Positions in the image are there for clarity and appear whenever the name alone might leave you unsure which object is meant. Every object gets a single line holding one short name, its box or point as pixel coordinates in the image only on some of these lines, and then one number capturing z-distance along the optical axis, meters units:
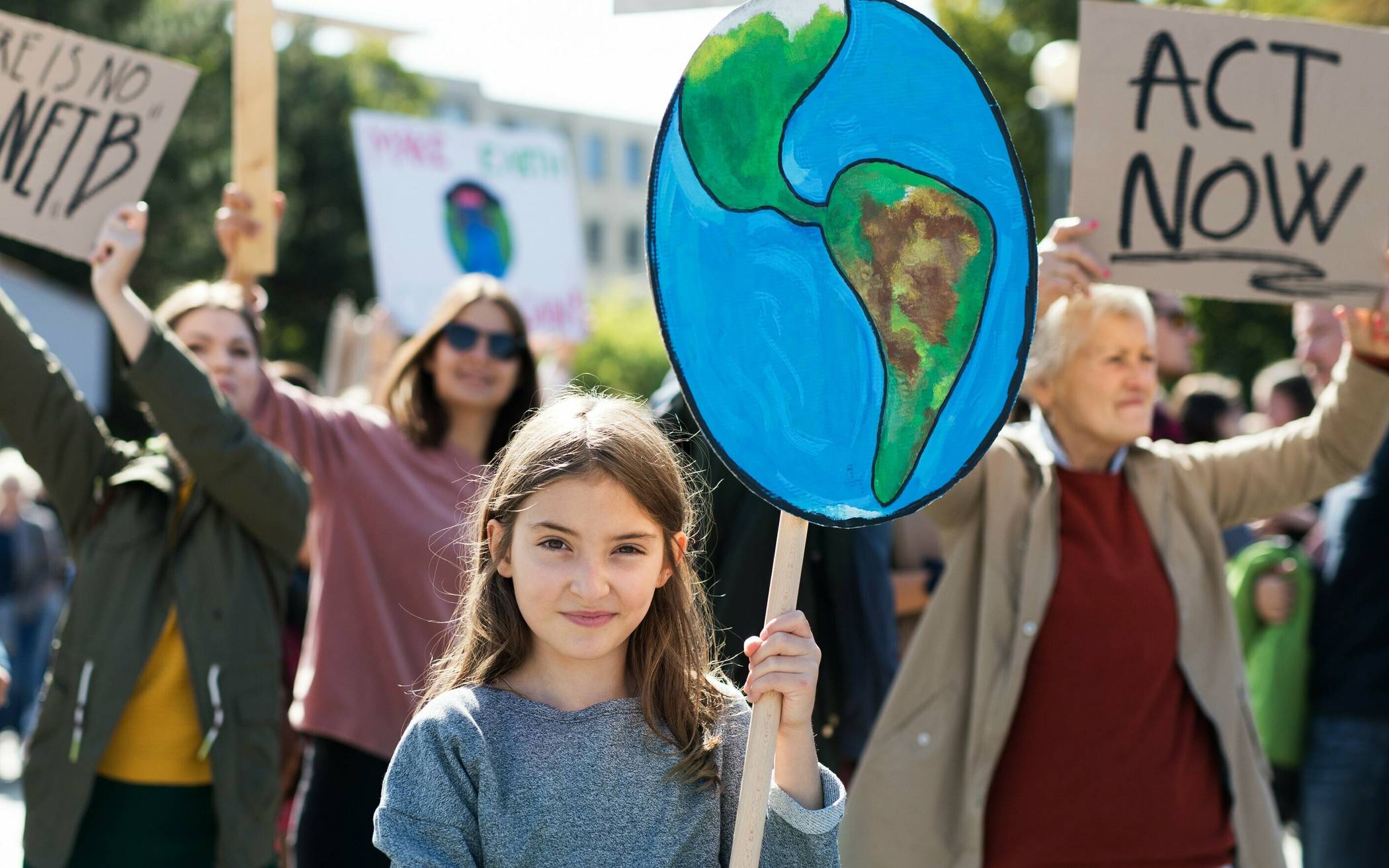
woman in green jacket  3.14
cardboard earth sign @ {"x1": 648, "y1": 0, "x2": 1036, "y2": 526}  2.03
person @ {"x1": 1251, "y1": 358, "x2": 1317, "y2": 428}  5.75
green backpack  4.25
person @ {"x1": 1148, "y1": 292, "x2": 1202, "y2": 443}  5.45
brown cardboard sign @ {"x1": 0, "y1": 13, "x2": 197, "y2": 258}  3.51
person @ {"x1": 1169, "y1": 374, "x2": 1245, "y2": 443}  6.20
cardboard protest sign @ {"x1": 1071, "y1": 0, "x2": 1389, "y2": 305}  3.26
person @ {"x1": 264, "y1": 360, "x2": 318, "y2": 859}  3.96
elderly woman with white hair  3.10
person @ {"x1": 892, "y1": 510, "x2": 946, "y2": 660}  4.11
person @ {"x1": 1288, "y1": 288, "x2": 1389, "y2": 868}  4.03
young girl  1.94
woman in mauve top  3.71
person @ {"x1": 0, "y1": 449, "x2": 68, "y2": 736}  9.80
